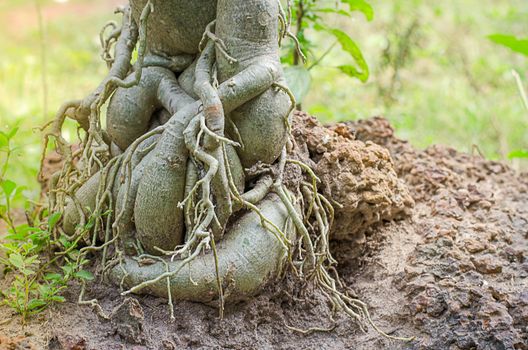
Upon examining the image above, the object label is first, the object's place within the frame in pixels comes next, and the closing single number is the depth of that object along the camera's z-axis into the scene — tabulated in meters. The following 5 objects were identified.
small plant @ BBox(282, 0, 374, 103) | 2.51
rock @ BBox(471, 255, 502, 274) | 2.06
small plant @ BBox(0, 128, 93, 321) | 1.82
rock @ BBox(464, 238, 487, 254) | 2.15
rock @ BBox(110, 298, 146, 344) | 1.75
